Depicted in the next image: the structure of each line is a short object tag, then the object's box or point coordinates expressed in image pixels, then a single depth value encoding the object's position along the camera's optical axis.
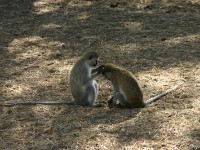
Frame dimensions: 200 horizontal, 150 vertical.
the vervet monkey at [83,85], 14.43
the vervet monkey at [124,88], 13.86
